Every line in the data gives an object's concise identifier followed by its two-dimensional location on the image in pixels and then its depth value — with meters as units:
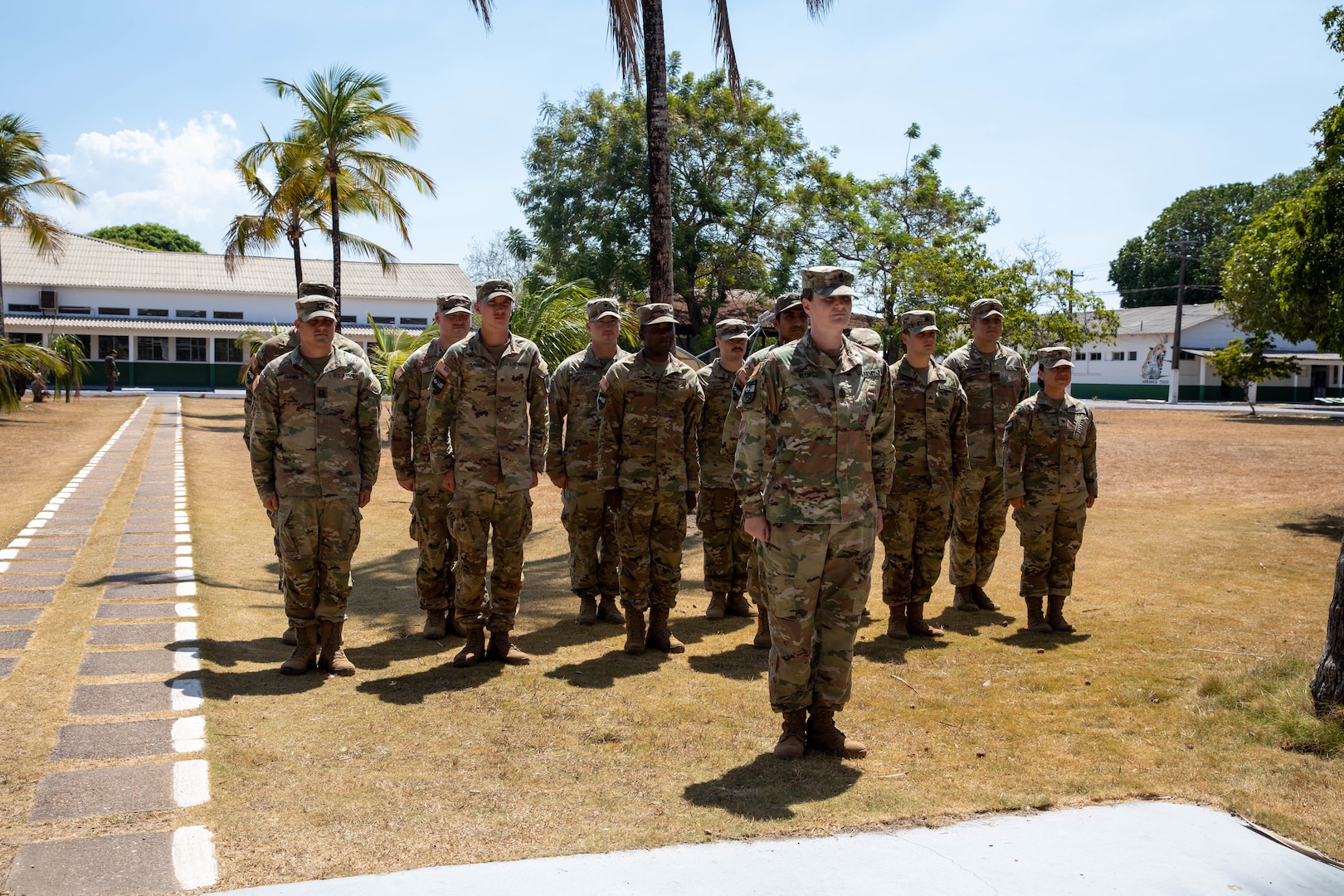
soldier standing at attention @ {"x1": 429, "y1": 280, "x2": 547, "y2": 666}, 6.11
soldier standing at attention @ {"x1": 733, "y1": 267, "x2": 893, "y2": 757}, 4.63
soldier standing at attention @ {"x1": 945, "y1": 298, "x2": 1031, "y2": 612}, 7.76
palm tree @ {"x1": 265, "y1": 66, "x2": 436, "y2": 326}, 22.69
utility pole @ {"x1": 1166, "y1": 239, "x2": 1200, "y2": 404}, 53.00
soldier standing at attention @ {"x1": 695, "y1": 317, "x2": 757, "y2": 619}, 7.71
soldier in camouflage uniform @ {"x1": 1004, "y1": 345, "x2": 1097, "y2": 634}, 7.14
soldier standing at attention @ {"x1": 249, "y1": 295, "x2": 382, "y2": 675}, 5.94
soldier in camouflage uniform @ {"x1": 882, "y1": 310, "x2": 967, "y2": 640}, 7.00
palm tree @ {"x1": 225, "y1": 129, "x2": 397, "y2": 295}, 23.45
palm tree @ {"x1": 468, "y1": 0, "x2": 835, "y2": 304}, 10.64
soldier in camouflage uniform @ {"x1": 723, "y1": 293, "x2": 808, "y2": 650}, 6.27
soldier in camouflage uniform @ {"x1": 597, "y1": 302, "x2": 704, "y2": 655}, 6.59
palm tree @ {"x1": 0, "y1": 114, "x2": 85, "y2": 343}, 27.12
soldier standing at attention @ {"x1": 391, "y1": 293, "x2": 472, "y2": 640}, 6.83
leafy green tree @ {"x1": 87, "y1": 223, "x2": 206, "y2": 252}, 68.56
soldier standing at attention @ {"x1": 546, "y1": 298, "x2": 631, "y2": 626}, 7.36
